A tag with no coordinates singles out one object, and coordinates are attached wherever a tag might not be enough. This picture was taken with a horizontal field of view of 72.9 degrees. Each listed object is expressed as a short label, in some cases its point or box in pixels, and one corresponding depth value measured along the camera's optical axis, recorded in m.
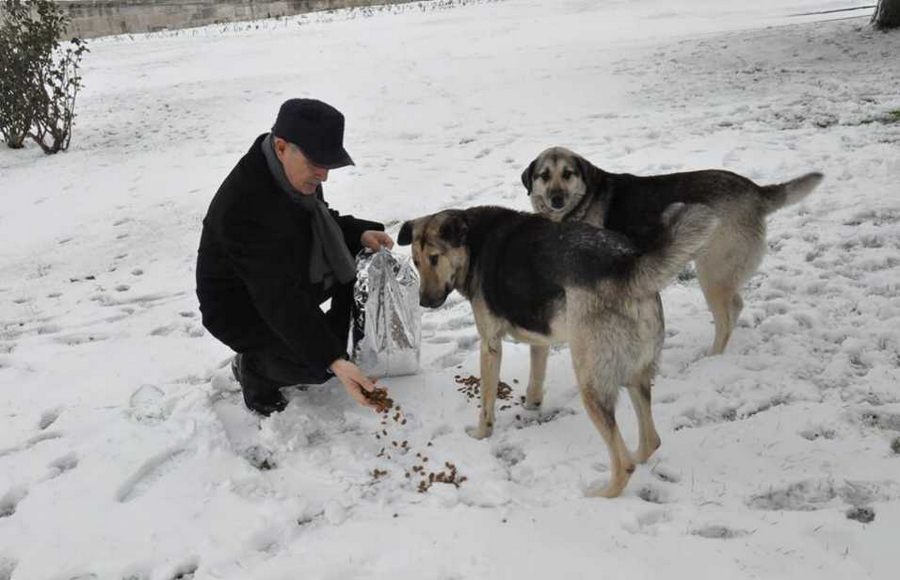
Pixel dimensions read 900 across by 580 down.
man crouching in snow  3.03
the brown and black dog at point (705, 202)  3.80
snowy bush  9.73
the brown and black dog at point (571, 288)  2.75
